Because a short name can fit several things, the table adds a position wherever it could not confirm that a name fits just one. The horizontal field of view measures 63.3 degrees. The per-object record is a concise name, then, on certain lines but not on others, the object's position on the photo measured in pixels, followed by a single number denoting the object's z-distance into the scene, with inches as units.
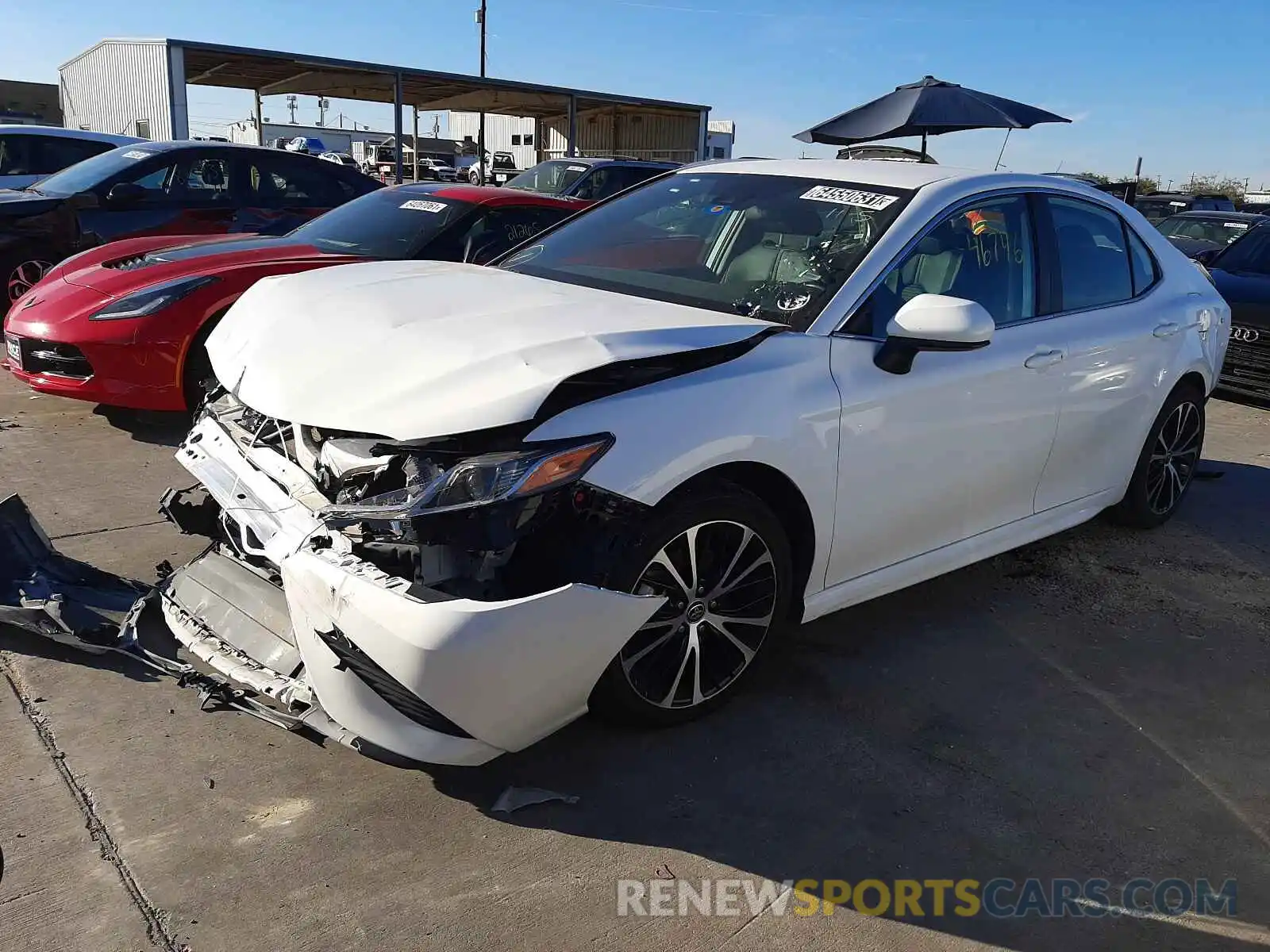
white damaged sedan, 95.3
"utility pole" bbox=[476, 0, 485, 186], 1056.4
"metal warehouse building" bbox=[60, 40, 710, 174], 828.6
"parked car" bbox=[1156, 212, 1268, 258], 513.0
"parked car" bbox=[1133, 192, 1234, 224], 843.4
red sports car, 203.3
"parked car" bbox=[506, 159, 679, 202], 511.2
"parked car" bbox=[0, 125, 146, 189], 394.3
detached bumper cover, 121.8
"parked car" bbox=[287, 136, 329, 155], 1587.1
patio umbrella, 354.3
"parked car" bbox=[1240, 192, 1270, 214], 1006.6
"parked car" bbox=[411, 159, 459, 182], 1443.2
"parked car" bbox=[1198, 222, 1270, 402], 325.4
